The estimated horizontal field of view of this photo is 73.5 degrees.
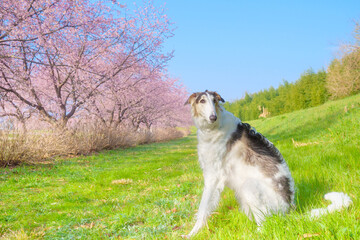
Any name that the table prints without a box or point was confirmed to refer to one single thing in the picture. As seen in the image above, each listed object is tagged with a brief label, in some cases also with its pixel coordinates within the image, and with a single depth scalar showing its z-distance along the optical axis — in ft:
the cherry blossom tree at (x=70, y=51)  32.81
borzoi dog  10.34
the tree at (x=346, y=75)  92.21
